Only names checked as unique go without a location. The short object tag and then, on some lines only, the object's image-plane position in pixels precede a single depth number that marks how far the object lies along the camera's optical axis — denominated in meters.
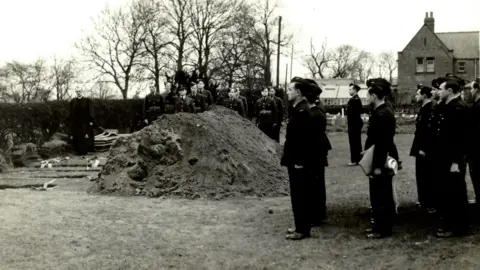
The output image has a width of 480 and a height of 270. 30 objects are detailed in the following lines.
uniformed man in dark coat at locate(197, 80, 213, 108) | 17.19
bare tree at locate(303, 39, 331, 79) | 89.44
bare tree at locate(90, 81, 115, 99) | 51.77
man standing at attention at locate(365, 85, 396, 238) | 6.92
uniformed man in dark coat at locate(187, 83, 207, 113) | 16.68
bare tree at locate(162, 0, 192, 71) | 46.84
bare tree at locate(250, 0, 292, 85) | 50.46
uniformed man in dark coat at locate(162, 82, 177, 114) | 17.61
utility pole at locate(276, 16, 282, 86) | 44.12
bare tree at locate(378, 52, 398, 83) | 97.38
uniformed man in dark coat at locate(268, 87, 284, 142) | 17.03
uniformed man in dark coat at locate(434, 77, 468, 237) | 6.68
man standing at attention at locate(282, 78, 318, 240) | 7.11
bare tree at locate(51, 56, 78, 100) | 62.75
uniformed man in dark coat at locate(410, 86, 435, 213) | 8.20
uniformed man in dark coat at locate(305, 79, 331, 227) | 7.40
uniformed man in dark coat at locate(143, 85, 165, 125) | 17.62
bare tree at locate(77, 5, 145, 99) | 48.62
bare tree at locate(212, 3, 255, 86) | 46.94
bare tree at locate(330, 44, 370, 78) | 92.44
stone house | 55.72
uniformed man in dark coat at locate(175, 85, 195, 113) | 16.27
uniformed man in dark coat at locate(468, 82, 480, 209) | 7.63
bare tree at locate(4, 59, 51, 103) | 64.94
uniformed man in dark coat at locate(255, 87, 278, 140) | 16.94
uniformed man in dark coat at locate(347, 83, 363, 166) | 13.94
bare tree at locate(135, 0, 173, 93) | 47.12
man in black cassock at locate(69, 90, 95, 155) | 19.20
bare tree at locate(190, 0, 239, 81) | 47.62
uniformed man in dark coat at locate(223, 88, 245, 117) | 17.30
